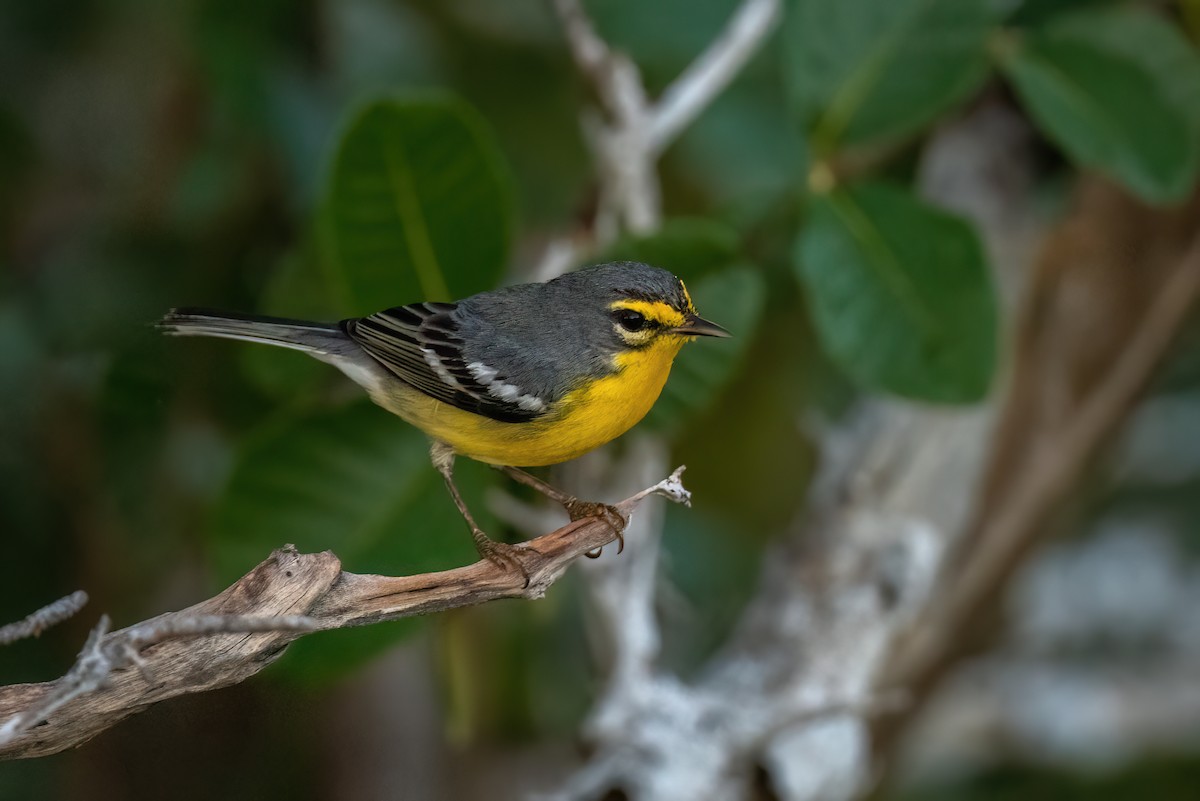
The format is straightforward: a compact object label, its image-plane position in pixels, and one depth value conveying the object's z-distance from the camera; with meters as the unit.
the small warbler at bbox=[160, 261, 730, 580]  3.75
